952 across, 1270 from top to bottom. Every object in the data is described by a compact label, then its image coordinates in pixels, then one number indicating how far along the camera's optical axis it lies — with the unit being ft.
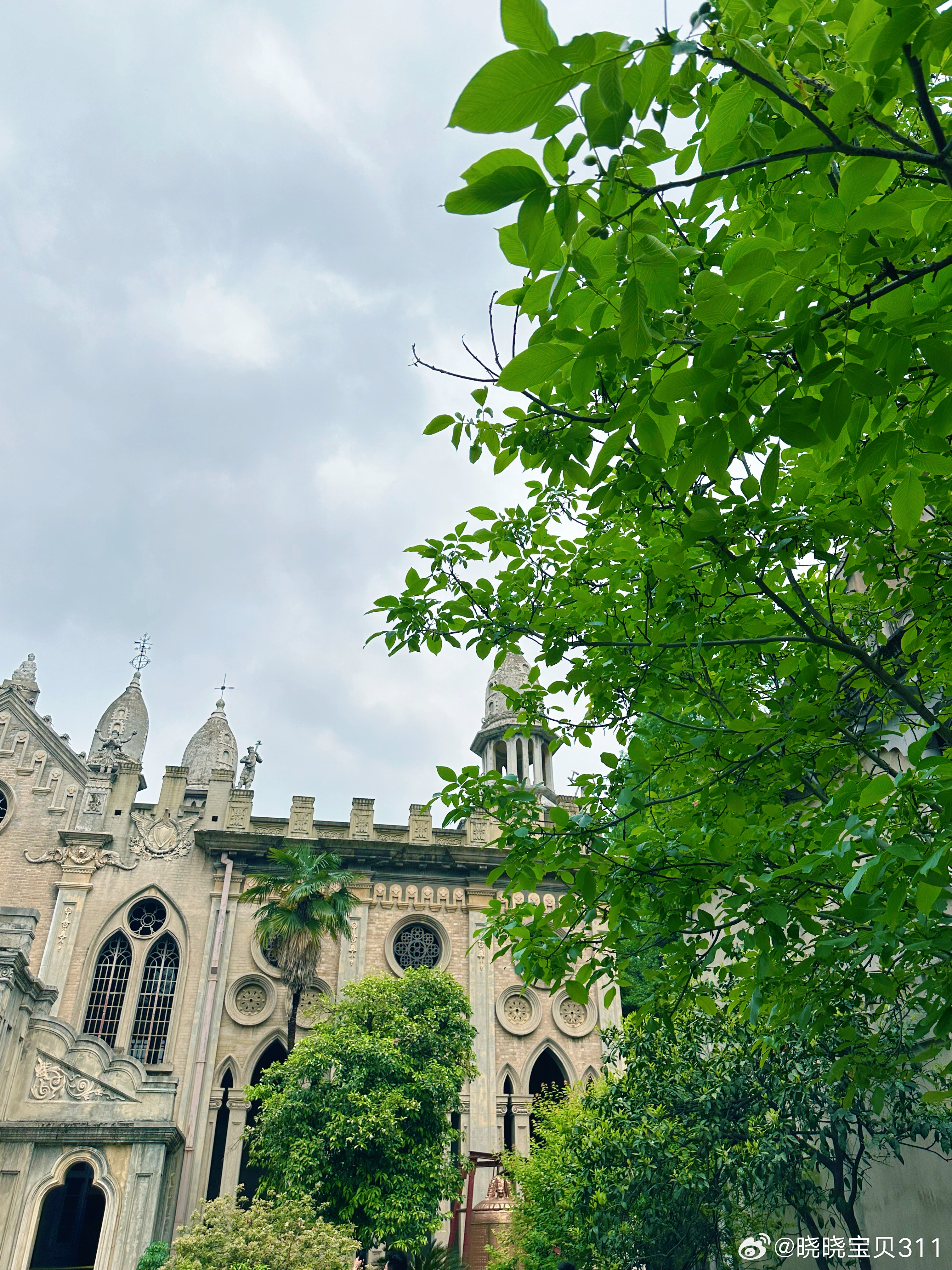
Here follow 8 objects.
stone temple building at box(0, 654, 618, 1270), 65.36
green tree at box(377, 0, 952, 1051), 8.62
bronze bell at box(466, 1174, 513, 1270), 70.23
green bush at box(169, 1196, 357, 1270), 41.93
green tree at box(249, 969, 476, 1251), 59.26
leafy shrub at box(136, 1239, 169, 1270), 58.80
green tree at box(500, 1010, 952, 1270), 37.47
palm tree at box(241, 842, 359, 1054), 72.74
